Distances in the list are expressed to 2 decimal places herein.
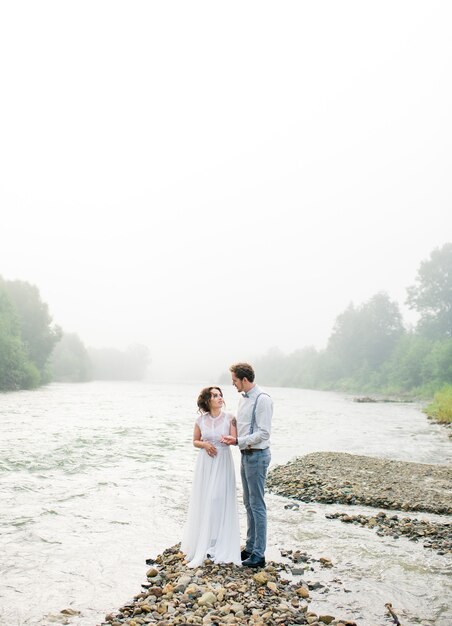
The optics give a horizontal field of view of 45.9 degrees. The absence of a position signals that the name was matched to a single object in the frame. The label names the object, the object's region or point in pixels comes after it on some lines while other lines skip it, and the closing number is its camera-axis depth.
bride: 9.82
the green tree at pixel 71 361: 124.75
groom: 9.52
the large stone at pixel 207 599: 8.04
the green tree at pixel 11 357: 69.06
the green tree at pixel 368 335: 119.12
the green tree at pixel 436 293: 90.25
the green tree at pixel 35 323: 90.00
